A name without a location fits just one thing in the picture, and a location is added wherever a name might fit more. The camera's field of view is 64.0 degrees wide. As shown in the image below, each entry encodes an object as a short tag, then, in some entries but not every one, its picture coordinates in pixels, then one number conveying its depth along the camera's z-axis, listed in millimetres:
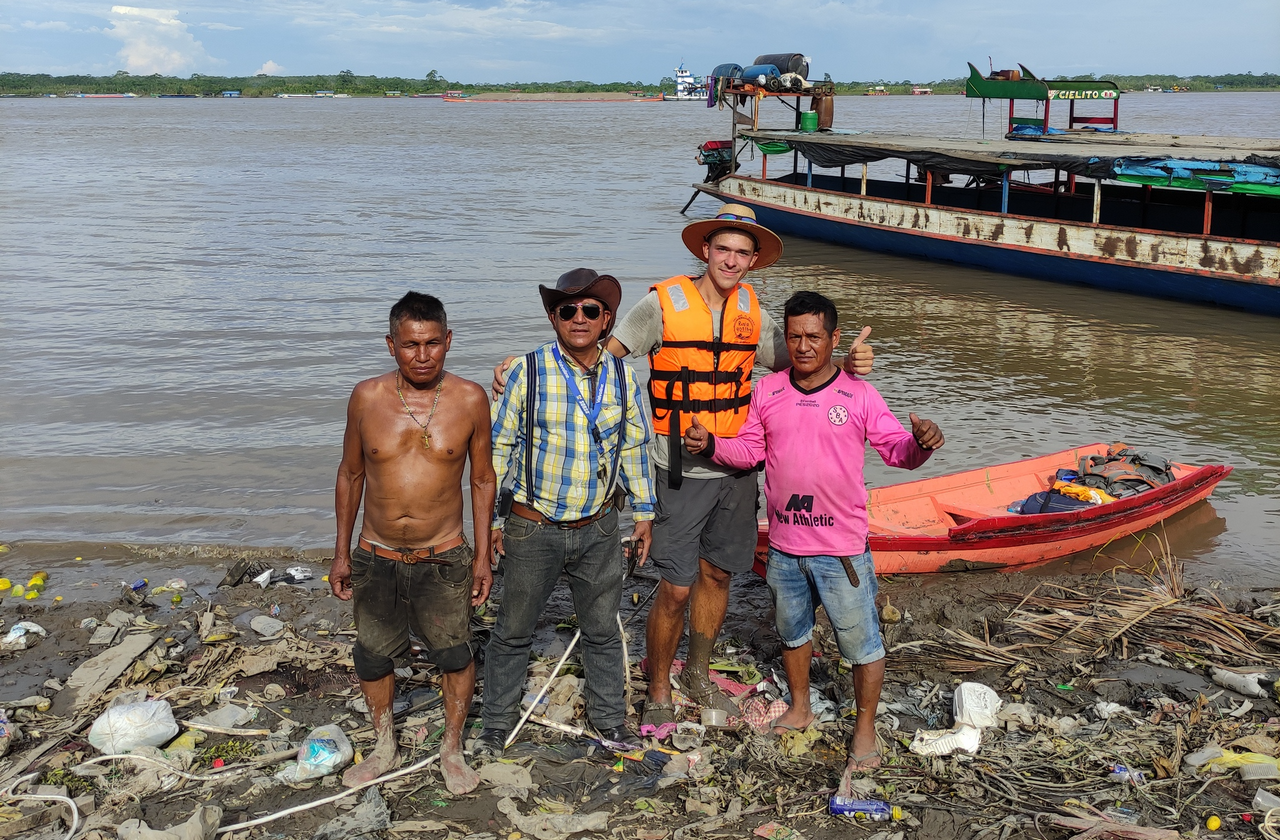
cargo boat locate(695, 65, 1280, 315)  14789
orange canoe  6176
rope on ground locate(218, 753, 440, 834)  3543
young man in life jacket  4105
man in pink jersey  3713
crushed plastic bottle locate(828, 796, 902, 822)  3617
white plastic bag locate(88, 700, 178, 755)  4062
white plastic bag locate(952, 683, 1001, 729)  4246
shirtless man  3615
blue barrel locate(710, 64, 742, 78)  25266
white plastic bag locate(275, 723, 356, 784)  3861
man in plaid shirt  3734
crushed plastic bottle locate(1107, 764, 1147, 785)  3801
